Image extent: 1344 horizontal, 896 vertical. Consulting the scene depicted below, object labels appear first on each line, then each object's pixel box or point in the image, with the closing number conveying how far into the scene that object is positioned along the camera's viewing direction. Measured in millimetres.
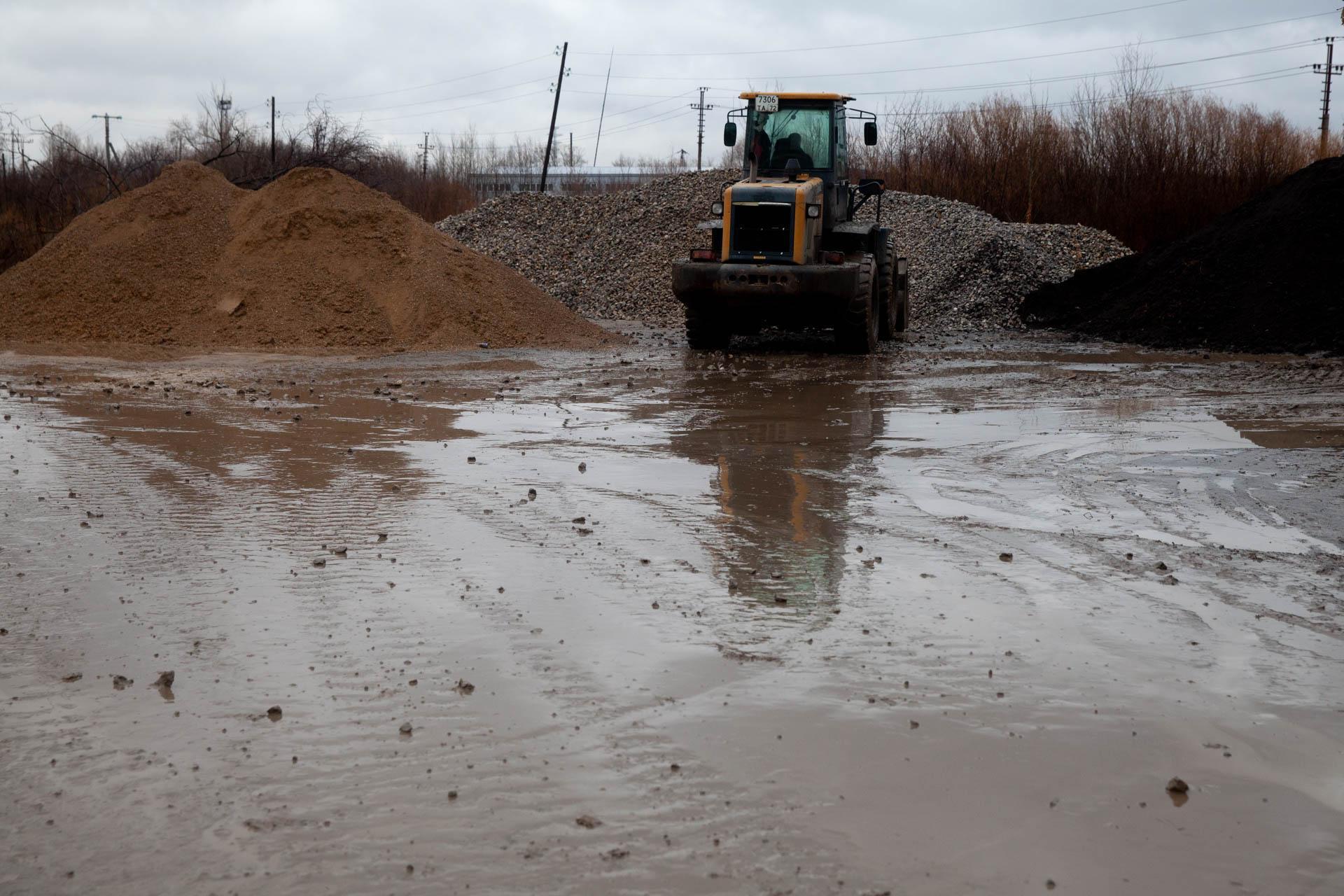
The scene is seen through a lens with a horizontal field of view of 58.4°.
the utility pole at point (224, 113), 40994
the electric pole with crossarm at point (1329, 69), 55281
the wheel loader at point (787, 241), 15836
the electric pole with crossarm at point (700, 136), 70950
